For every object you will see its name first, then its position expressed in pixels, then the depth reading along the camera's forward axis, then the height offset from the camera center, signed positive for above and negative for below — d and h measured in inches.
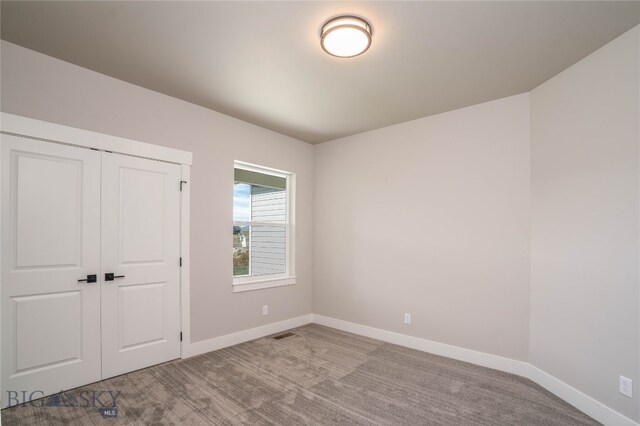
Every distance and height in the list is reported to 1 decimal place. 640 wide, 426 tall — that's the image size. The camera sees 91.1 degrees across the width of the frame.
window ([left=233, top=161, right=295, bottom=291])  167.9 -7.5
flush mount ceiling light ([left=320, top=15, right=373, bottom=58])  84.7 +50.6
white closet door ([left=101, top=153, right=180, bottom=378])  117.9 -19.4
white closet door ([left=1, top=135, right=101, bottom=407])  97.9 -17.6
